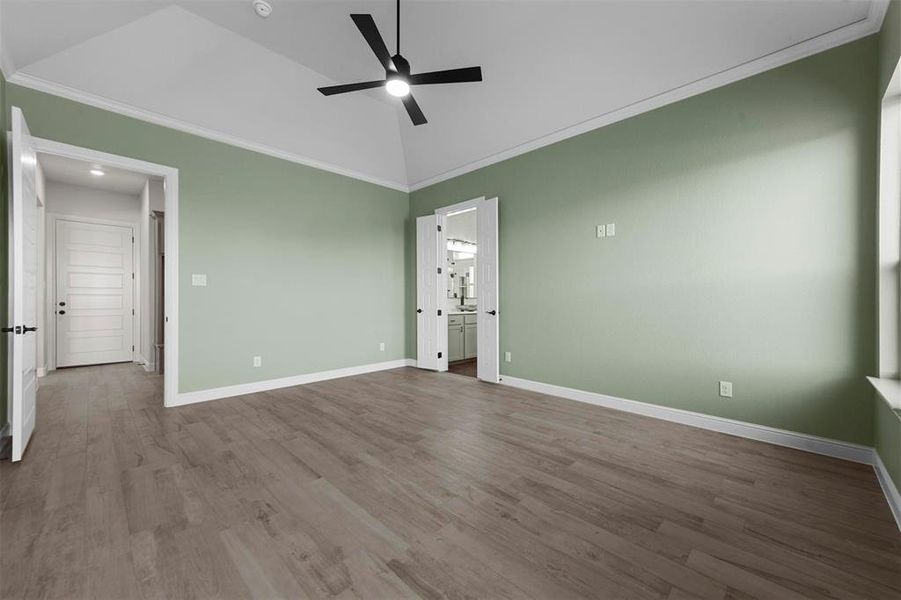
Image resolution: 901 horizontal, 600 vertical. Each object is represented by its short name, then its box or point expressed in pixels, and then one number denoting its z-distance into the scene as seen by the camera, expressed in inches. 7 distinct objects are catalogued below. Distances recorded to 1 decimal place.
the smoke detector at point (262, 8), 115.4
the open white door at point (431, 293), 208.4
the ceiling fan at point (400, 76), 96.2
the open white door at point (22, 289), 89.5
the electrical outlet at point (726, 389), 110.7
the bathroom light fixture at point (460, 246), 291.4
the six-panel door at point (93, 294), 225.1
